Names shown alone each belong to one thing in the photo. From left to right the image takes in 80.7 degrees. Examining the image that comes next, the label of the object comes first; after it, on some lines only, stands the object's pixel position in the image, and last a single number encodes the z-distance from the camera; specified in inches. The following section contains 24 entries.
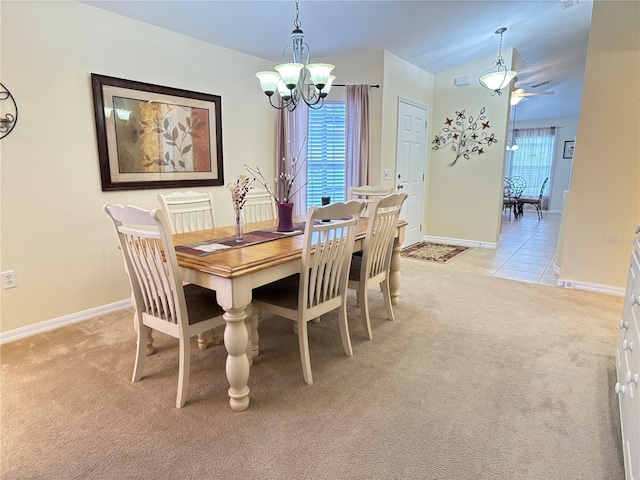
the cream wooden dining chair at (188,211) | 104.0
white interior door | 191.0
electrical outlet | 98.7
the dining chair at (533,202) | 337.4
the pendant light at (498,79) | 157.5
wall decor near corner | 92.8
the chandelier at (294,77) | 89.9
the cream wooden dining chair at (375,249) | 95.3
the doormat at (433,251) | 190.7
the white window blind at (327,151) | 179.2
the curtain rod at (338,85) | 172.3
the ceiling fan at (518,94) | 220.9
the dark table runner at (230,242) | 80.1
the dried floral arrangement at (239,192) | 86.7
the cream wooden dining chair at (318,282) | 76.3
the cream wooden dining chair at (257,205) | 128.1
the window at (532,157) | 392.8
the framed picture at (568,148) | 377.1
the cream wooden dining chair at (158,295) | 65.4
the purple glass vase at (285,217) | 99.6
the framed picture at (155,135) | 113.3
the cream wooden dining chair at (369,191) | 139.3
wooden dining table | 66.9
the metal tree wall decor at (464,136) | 206.2
